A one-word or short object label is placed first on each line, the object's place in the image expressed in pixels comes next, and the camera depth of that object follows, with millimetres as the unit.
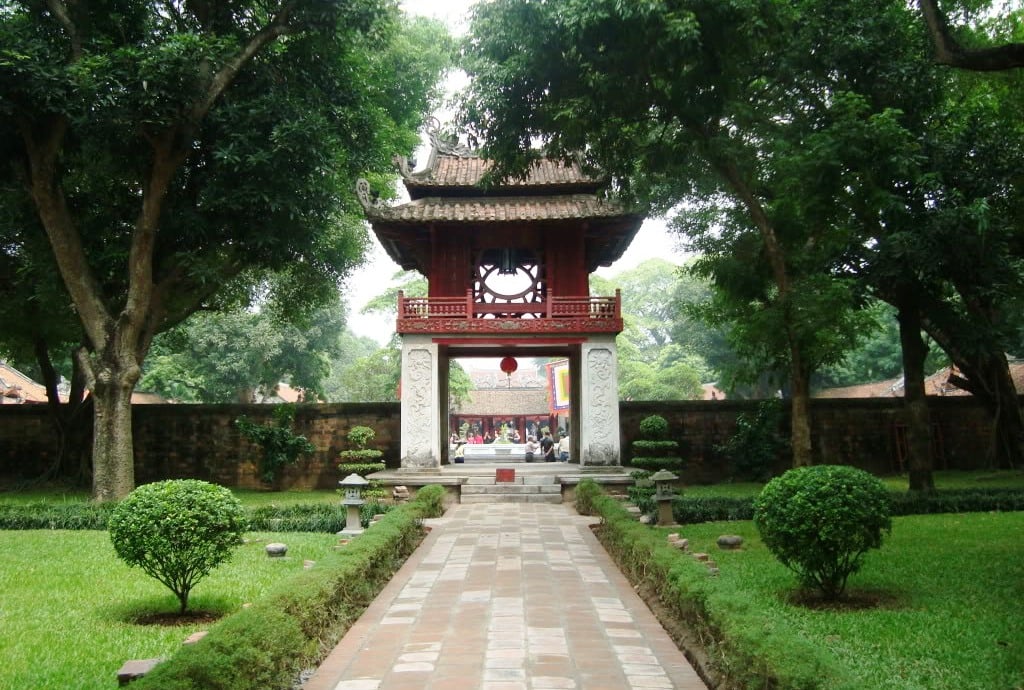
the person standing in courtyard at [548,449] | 23531
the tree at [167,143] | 12570
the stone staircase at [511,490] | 14880
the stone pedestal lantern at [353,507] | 10922
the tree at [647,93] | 10555
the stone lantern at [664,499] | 11508
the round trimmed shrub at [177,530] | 6090
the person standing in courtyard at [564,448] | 25172
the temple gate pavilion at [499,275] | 15969
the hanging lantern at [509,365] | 19359
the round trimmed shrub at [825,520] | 6227
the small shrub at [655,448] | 17734
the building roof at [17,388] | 31562
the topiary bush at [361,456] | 17031
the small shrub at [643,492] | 13133
